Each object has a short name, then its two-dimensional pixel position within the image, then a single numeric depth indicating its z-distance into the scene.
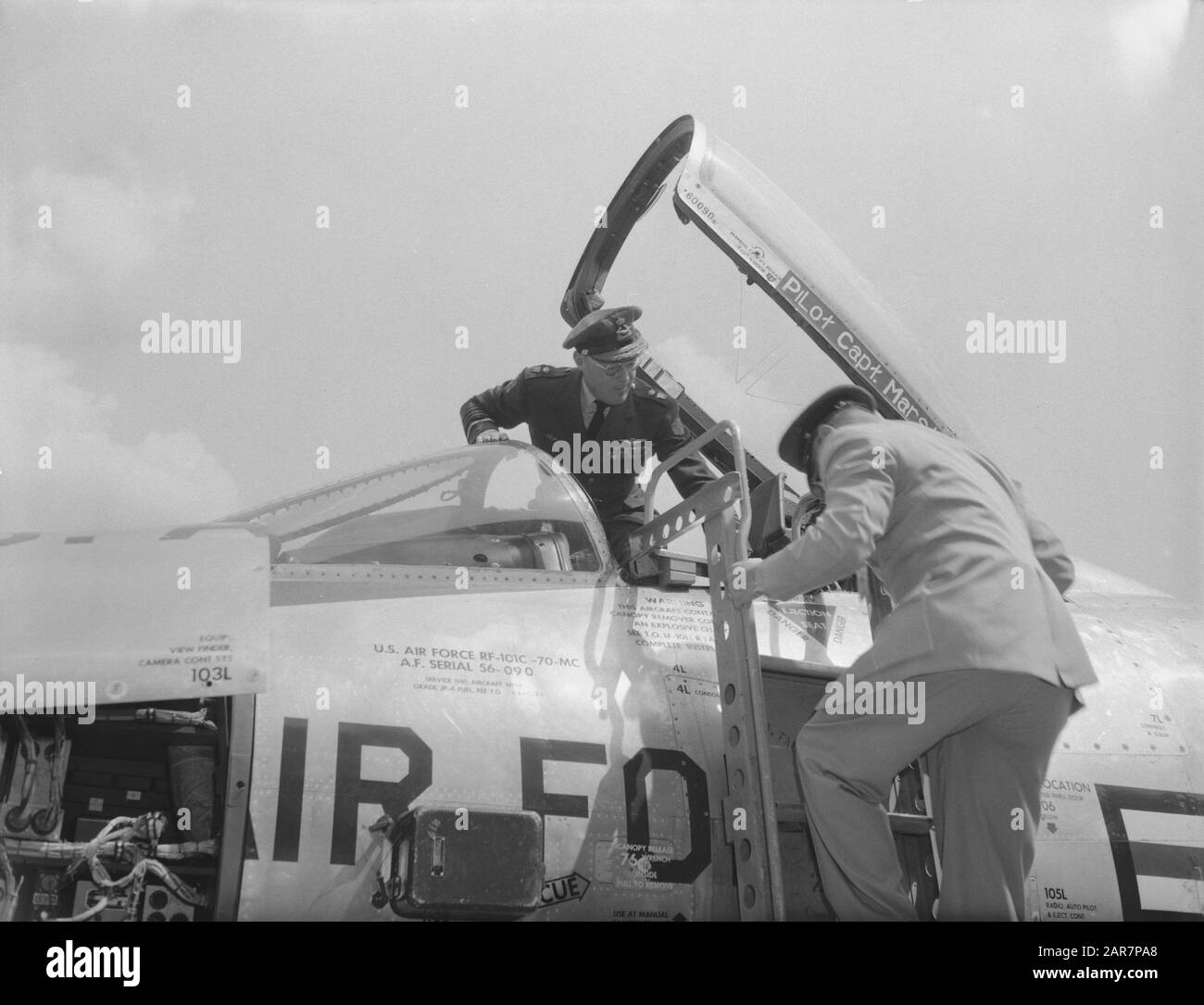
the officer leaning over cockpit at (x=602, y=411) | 4.99
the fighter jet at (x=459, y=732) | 3.08
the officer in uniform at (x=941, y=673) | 3.20
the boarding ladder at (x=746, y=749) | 3.18
